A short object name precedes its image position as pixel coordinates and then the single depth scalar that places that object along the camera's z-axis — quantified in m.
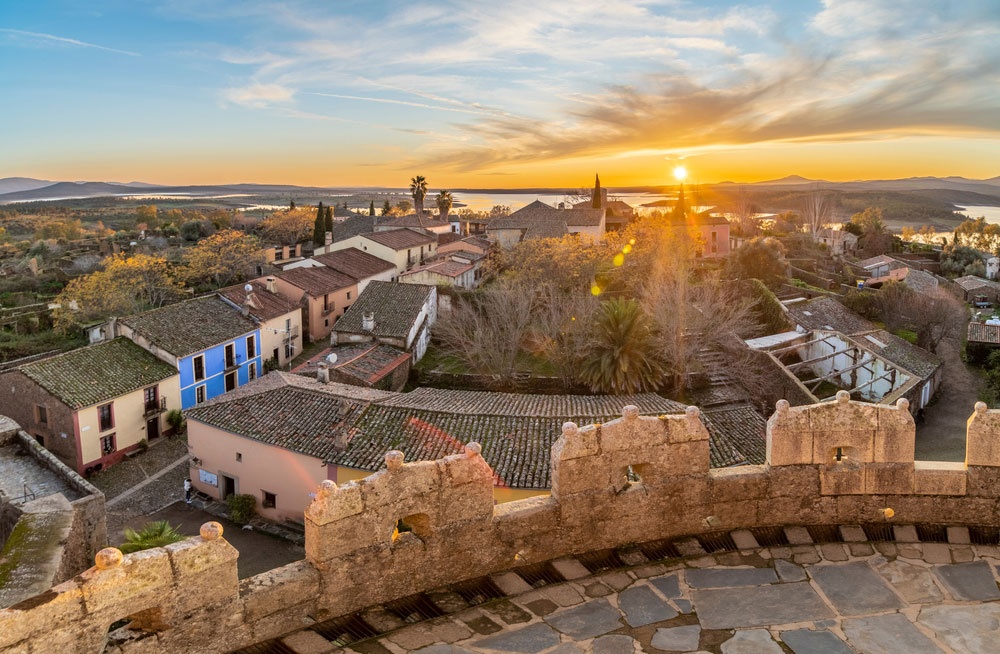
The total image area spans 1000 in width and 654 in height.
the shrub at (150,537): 13.84
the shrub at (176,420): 29.31
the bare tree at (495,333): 33.03
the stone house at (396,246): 55.94
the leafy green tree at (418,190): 91.06
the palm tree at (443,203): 94.06
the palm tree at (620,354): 30.02
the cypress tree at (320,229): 68.62
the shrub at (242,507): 21.31
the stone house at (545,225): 64.50
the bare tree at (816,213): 77.62
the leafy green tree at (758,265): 45.62
